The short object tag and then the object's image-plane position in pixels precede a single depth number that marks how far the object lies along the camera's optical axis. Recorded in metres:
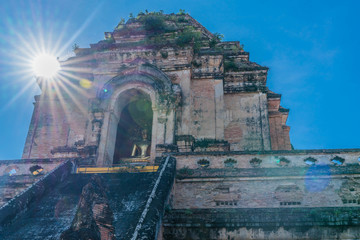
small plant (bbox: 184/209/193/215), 8.70
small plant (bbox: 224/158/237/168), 11.91
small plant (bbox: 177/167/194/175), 11.81
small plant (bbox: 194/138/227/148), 15.34
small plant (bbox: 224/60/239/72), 19.03
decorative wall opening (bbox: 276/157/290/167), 11.66
